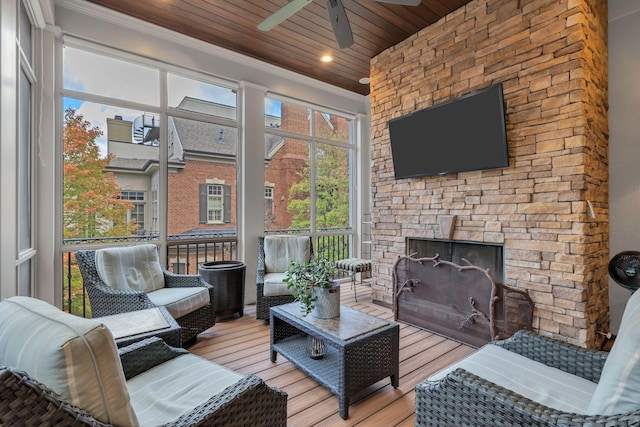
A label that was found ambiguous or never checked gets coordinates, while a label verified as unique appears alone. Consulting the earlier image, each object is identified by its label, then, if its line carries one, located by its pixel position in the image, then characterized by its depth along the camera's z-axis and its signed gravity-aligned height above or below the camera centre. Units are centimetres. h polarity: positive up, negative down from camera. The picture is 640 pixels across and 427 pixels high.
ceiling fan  249 +163
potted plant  233 -58
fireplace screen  280 -87
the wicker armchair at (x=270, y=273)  348 -74
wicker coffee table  195 -93
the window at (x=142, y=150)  334 +75
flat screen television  292 +78
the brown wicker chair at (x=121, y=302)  263 -75
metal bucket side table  355 -84
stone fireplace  251 +49
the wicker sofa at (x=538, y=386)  100 -76
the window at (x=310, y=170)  473 +69
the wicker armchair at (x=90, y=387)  75 -47
